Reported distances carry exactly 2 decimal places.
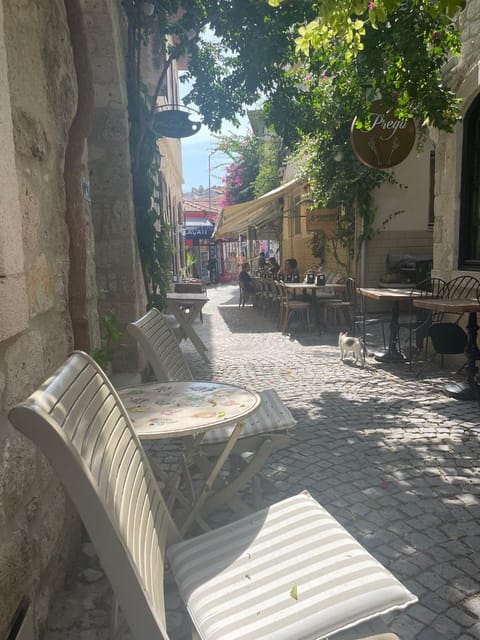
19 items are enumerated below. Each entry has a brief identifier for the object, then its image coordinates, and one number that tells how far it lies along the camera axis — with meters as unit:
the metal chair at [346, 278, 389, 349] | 7.99
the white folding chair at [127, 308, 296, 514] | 2.34
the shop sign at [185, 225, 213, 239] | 26.43
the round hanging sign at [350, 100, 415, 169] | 6.08
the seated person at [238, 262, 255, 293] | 12.42
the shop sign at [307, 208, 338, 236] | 10.63
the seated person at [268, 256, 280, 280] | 12.55
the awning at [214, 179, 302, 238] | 12.04
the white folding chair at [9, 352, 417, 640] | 0.99
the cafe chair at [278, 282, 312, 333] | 8.45
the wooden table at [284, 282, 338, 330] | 8.43
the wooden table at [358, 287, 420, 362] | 5.86
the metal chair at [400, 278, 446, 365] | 5.73
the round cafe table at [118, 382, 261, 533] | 1.85
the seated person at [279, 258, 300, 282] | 10.86
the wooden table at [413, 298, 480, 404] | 4.35
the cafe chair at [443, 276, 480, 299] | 5.25
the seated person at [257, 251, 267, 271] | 13.79
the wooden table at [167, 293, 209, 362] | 6.15
